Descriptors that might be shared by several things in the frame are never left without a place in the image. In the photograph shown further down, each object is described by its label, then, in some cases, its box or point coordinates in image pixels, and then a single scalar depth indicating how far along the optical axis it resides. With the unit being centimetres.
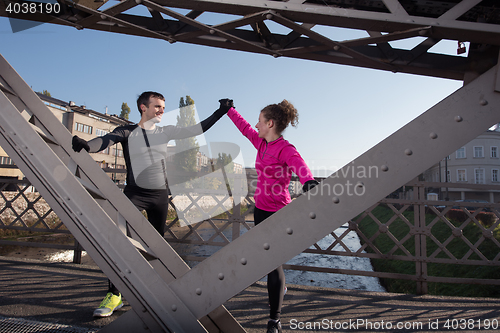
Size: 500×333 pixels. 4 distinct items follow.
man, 242
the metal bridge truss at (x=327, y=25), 117
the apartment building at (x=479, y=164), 4122
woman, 197
